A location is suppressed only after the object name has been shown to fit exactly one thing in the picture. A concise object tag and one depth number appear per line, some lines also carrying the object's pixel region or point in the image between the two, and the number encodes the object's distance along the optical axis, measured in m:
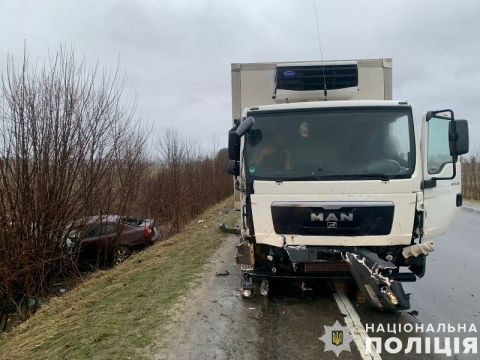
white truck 4.87
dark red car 9.62
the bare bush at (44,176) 7.93
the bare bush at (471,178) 27.78
